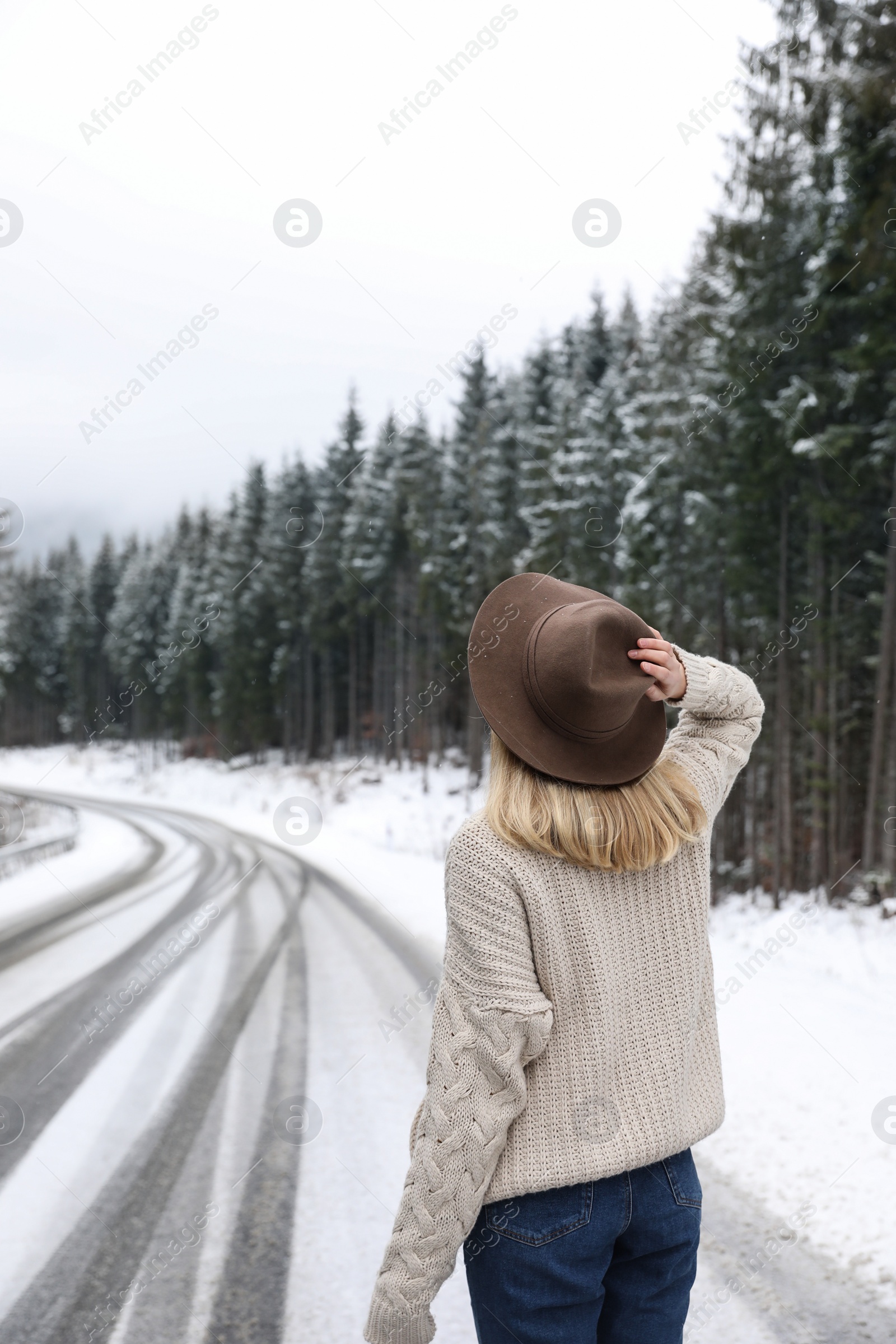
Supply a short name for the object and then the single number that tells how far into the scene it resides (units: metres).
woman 1.62
